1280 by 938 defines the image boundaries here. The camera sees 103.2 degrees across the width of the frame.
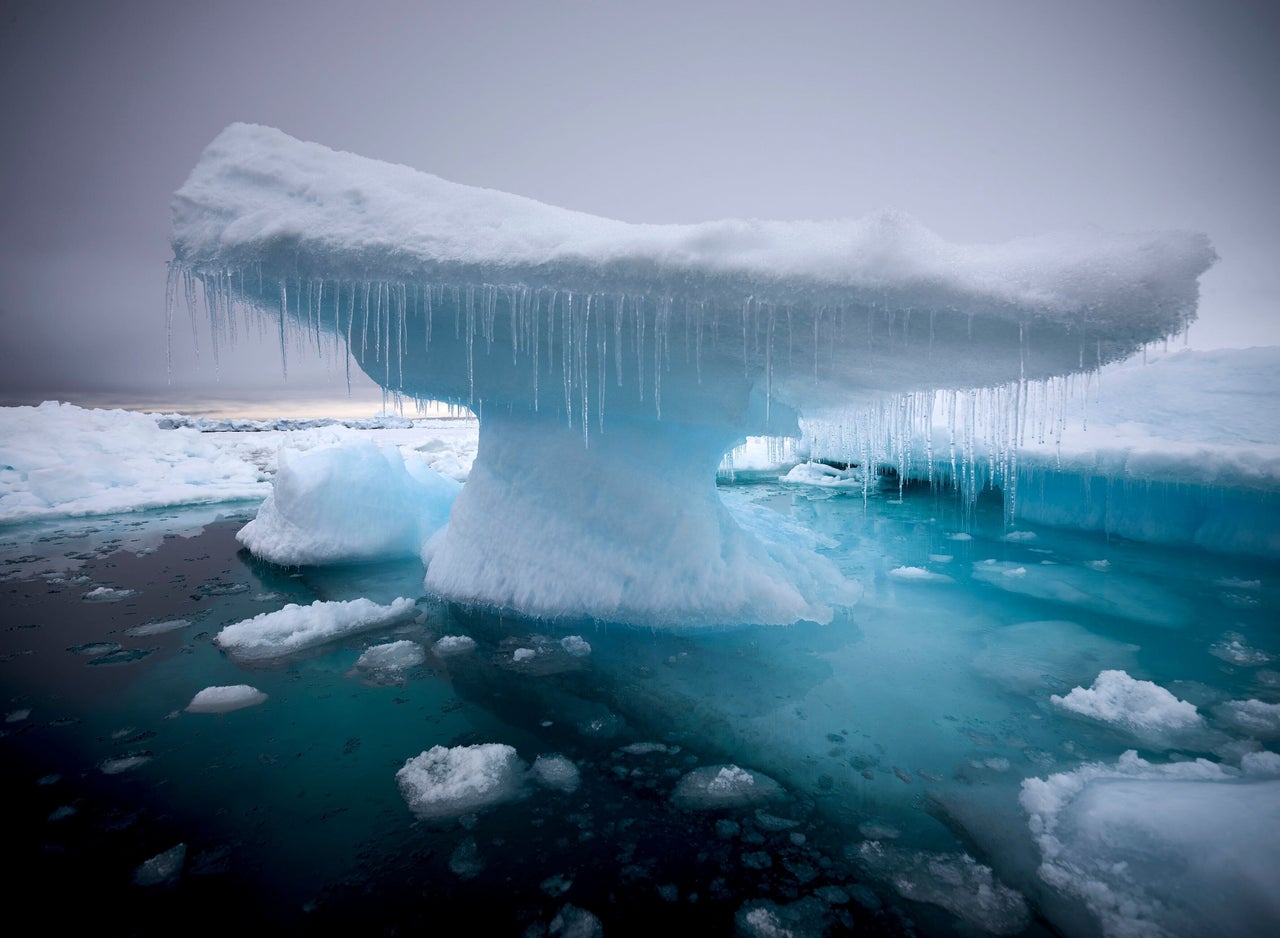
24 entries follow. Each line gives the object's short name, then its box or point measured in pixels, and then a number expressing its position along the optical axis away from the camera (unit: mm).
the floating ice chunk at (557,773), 2264
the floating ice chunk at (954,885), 1653
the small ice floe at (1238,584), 5496
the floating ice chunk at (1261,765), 2333
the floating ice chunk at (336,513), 5707
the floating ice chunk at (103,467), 9164
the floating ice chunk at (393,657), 3375
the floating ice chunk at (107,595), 4609
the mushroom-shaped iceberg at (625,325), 2811
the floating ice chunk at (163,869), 1717
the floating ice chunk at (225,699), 2846
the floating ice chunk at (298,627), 3570
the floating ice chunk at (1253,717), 2725
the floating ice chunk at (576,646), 3646
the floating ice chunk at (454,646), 3578
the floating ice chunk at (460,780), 2119
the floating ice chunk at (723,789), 2176
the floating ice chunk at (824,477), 15445
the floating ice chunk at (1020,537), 8102
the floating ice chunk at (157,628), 3826
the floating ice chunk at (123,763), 2301
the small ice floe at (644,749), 2527
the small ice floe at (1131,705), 2809
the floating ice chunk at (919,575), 5766
